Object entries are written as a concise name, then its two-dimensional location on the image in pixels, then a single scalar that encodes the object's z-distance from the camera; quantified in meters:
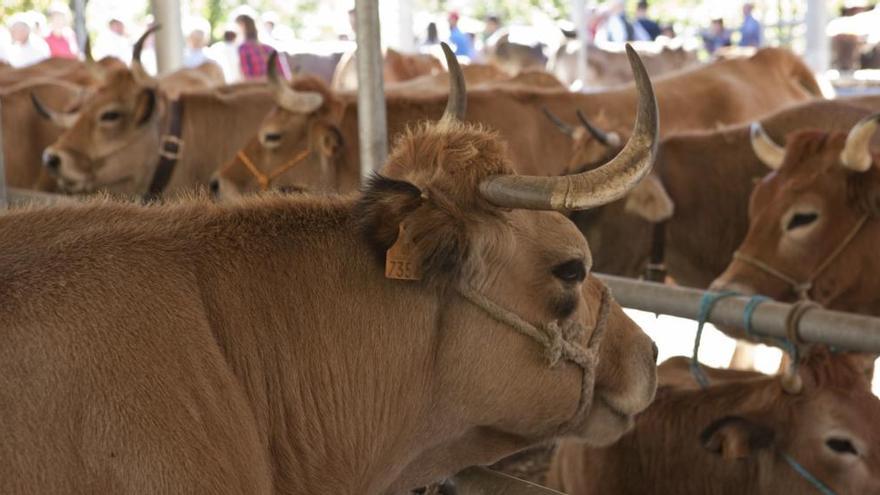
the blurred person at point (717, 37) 19.98
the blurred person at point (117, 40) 16.17
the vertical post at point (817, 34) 13.98
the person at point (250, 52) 12.98
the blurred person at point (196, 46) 15.51
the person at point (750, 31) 18.58
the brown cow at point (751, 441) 3.41
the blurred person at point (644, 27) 20.25
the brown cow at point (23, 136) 8.76
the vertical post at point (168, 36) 11.03
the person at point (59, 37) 15.95
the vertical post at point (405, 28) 17.14
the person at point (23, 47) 14.98
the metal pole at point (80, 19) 14.01
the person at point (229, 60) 15.48
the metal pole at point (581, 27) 14.12
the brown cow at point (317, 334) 1.95
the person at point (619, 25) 19.92
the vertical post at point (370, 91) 3.39
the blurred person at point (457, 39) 17.89
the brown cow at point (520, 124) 6.33
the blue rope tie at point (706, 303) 3.24
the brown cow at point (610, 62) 18.19
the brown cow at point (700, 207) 5.84
